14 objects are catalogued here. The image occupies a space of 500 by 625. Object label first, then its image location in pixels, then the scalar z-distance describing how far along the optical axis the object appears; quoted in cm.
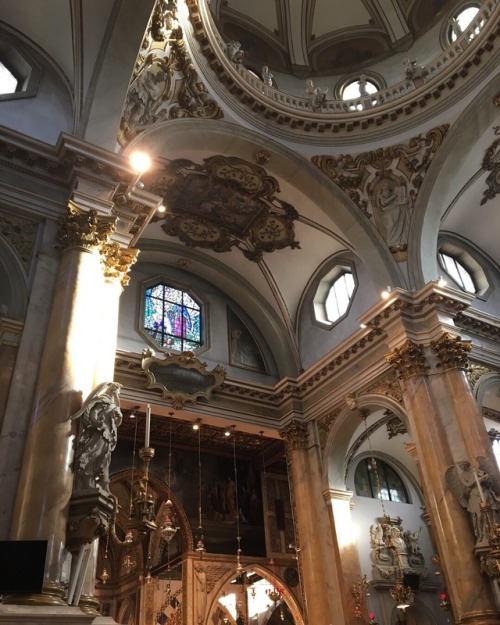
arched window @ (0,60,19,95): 948
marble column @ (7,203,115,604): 570
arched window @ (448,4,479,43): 1330
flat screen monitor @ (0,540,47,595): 497
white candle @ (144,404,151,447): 573
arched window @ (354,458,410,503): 1695
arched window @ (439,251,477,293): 1425
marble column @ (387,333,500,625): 912
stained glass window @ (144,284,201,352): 1451
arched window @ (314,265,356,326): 1470
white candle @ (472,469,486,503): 927
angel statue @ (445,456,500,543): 925
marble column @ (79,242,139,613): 745
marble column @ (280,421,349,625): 1204
